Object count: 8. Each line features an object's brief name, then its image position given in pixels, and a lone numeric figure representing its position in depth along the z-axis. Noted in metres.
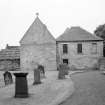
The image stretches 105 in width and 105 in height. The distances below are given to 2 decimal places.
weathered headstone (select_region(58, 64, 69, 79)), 22.35
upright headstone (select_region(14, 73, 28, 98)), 13.04
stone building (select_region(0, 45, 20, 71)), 40.84
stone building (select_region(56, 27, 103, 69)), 39.38
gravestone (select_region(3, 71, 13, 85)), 21.67
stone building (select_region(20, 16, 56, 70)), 38.94
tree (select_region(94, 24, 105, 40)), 51.73
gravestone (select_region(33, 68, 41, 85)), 19.16
